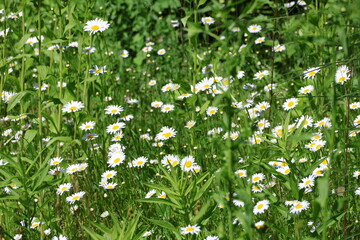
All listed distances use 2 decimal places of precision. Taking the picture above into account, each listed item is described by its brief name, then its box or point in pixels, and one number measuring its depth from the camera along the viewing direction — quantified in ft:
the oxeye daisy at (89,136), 19.53
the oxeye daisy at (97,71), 22.06
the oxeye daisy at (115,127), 19.95
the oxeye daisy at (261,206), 12.68
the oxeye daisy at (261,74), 22.50
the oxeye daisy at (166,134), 19.11
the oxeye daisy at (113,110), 20.59
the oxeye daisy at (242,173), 15.68
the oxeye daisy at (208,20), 26.05
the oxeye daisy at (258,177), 15.28
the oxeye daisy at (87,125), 19.33
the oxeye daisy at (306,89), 20.24
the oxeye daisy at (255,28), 26.23
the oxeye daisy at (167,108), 21.21
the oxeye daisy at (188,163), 15.78
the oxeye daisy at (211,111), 19.80
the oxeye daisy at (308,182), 14.18
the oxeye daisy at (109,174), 17.68
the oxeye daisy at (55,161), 18.66
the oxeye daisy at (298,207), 12.29
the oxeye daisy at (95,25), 20.36
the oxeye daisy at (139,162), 17.95
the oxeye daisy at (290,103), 19.23
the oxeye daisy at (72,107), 19.42
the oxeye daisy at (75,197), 16.51
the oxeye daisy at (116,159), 17.42
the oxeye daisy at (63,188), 16.83
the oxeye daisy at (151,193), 15.97
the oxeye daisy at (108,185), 16.83
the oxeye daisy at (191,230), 11.88
